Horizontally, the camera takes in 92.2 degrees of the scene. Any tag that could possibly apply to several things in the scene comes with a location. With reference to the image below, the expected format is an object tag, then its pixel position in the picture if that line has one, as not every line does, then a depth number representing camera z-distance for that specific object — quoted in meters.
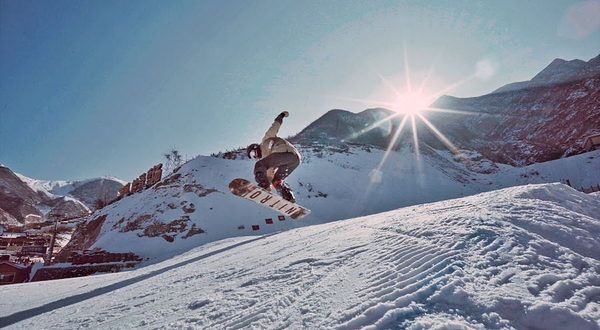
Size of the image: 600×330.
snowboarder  7.23
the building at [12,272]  15.56
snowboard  7.97
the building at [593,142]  34.71
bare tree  42.97
